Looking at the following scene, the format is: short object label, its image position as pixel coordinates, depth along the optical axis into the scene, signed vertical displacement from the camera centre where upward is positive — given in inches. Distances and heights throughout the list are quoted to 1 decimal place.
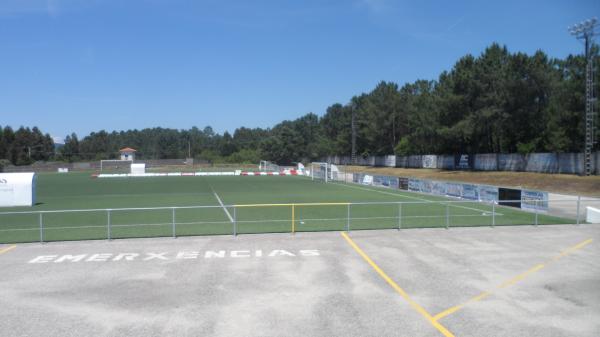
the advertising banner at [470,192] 1294.0 -91.1
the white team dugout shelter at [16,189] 1251.8 -91.0
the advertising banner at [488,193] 1165.4 -85.2
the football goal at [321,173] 2657.5 -87.6
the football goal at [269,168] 4066.7 -89.6
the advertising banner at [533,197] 984.3 -80.1
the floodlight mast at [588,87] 1654.8 +281.2
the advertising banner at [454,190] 1406.9 -92.5
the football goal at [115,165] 4532.5 -85.8
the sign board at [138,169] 3456.7 -88.9
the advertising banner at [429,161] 3166.8 -5.2
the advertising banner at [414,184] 1707.6 -93.7
